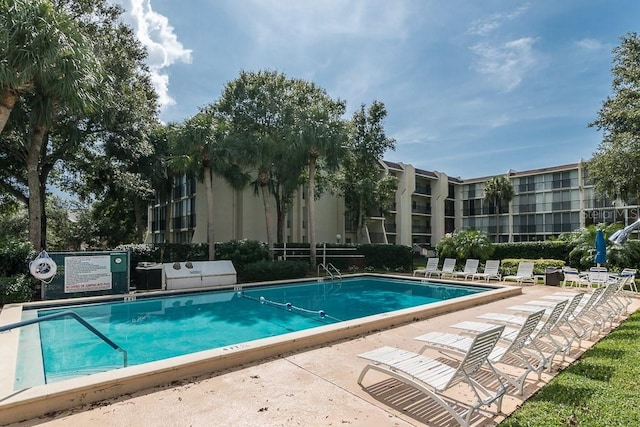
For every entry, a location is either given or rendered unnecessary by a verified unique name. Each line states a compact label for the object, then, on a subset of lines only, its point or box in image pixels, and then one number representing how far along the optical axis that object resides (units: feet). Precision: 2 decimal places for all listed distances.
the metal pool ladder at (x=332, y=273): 60.74
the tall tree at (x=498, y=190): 133.80
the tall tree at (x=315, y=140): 63.21
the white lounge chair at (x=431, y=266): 61.78
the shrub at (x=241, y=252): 60.40
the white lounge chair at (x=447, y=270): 59.98
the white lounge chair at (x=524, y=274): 52.29
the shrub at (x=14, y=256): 37.00
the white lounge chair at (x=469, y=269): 58.29
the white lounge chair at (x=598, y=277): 44.29
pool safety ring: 36.01
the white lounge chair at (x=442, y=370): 11.82
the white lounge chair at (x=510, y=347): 14.24
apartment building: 88.17
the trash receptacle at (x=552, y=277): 52.13
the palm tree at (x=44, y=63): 33.37
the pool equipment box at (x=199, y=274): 47.67
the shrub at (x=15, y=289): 34.17
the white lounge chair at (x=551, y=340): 16.60
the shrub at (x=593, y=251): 54.85
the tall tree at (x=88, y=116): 39.27
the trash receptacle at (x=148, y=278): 46.96
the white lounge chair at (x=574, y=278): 47.01
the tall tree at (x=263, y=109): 70.28
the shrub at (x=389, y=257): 75.97
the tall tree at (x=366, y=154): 95.61
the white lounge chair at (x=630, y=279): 43.45
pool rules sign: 39.24
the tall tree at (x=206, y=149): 59.67
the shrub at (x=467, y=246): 65.98
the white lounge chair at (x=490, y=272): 56.59
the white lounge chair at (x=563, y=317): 18.11
